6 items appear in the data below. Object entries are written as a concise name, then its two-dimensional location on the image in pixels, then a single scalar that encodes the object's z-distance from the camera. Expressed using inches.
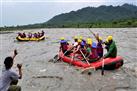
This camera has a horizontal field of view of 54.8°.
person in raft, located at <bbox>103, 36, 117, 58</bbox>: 277.2
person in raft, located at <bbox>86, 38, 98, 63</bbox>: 302.0
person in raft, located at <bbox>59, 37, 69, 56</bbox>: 367.9
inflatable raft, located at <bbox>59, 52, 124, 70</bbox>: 279.9
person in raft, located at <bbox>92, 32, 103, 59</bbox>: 303.4
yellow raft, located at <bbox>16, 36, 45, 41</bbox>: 735.2
